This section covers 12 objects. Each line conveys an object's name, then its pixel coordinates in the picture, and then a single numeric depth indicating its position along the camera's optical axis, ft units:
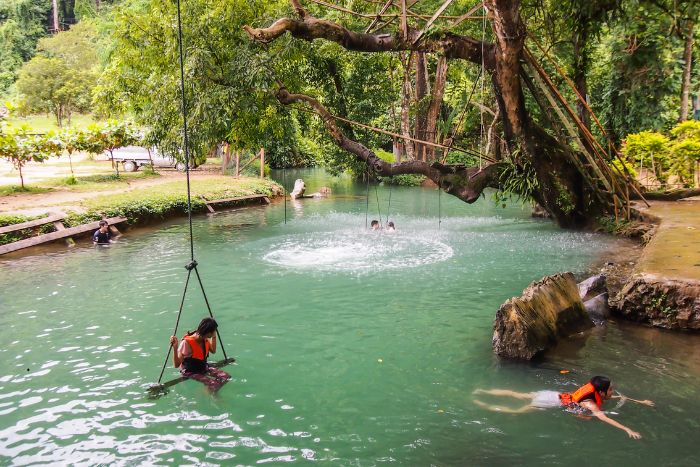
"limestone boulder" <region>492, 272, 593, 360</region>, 23.00
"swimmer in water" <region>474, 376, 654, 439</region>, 18.44
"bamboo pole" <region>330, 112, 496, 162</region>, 40.59
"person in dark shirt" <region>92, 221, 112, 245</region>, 47.83
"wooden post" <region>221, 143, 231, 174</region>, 96.53
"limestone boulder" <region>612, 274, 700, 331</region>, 25.02
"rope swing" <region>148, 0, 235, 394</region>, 19.72
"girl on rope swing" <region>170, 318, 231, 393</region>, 20.49
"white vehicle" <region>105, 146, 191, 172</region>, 94.48
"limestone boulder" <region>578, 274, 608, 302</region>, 29.53
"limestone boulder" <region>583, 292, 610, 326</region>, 27.76
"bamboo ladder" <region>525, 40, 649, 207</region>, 38.83
